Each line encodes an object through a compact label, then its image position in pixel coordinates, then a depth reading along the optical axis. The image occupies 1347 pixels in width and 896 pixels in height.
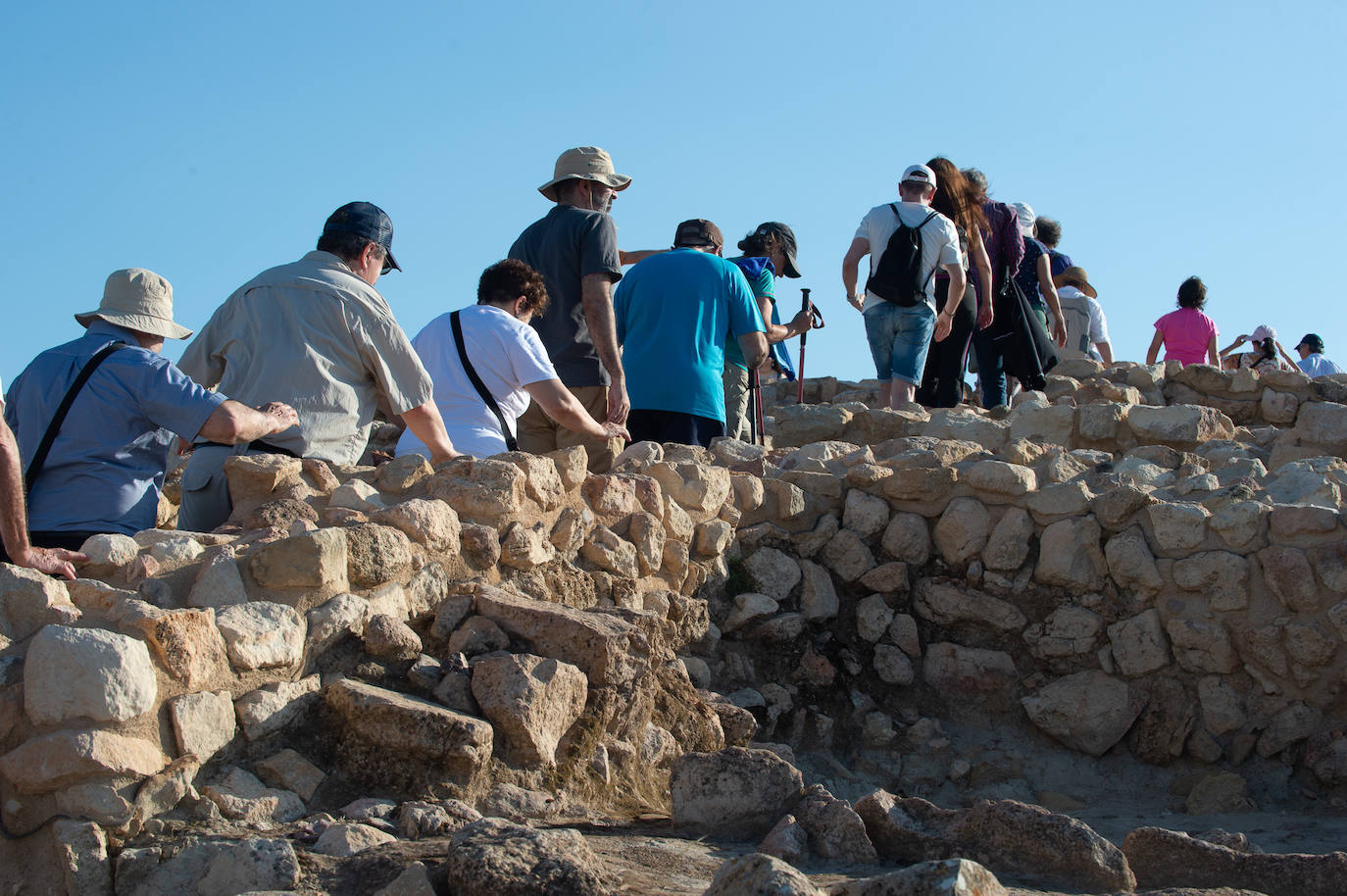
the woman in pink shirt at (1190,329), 9.41
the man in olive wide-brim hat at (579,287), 5.40
